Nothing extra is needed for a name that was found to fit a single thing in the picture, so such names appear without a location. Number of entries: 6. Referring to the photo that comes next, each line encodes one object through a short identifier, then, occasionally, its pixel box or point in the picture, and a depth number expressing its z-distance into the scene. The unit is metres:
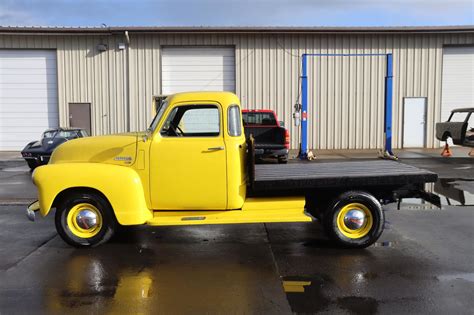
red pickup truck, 13.68
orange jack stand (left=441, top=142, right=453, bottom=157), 18.83
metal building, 22.11
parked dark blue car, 15.09
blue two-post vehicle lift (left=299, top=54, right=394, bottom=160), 17.78
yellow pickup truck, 6.06
